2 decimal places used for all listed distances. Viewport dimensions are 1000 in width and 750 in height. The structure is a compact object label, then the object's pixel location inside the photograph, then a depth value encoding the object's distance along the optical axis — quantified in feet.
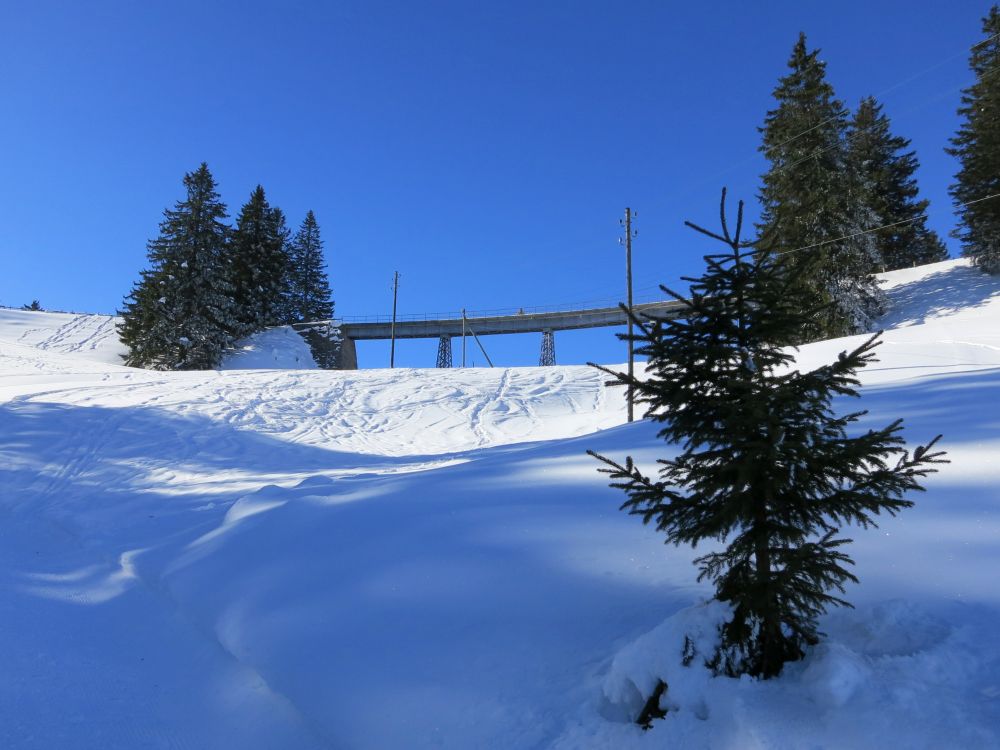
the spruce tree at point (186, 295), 102.22
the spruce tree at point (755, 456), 7.66
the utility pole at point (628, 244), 64.44
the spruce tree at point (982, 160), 81.00
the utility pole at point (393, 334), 136.88
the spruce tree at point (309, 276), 156.04
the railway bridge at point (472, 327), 139.23
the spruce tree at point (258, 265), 121.80
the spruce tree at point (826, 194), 78.12
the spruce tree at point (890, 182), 105.91
